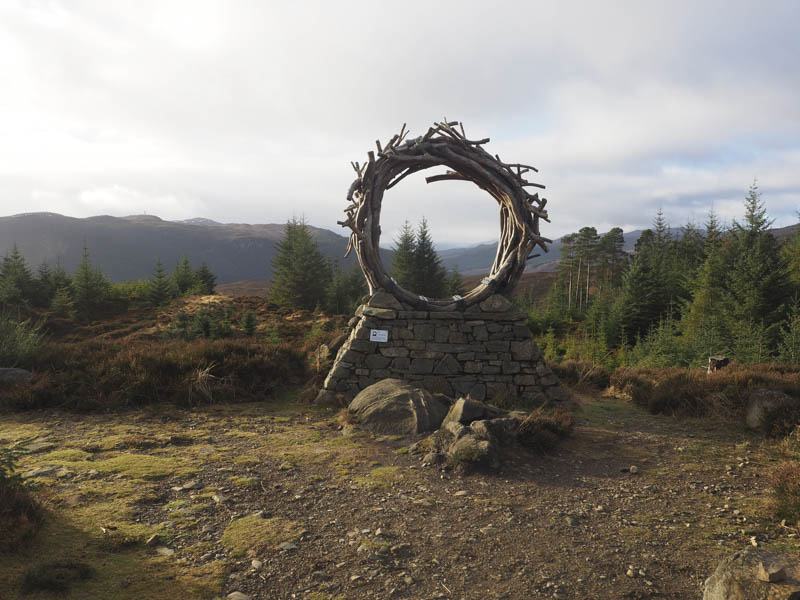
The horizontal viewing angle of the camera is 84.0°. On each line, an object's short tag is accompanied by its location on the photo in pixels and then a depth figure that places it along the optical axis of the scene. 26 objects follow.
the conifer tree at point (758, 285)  17.78
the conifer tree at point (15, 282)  25.08
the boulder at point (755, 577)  2.58
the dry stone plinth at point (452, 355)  8.52
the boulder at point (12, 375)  7.98
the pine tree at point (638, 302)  24.17
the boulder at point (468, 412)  6.32
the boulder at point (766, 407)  6.89
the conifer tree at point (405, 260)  34.70
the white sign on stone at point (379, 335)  8.52
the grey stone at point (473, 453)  5.40
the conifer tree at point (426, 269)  35.00
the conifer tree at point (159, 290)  27.30
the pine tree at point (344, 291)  31.58
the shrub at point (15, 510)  3.40
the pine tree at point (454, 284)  36.56
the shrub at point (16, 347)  8.57
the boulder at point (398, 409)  6.75
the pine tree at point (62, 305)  24.81
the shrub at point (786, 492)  4.09
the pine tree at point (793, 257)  19.21
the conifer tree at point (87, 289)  25.16
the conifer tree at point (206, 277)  34.02
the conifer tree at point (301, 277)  31.27
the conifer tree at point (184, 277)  31.92
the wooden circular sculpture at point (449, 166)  8.73
